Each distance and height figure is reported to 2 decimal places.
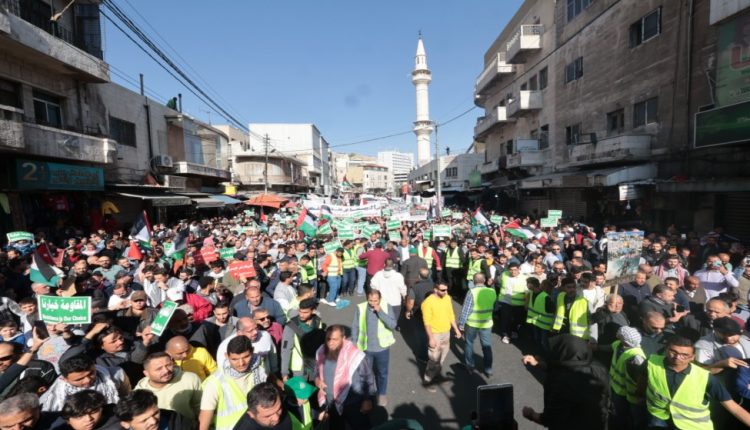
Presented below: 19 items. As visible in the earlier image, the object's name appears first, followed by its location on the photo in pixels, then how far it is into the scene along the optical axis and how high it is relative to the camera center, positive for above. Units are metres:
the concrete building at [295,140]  62.81 +9.75
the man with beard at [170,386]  3.04 -1.59
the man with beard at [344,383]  3.69 -1.91
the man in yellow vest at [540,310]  5.67 -1.88
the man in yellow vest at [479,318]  5.41 -1.87
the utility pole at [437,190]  20.05 +0.18
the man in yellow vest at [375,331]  4.58 -1.71
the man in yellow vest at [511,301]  6.62 -1.97
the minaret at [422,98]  71.88 +18.89
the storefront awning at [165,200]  16.00 -0.04
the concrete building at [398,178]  151.73 +7.26
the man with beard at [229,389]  3.14 -1.67
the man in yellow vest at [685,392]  2.95 -1.67
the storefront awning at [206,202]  21.80 -0.23
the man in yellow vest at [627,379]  3.53 -1.89
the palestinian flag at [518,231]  10.67 -1.17
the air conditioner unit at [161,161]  20.86 +2.17
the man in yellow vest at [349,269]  9.51 -1.95
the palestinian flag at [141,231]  8.66 -0.74
